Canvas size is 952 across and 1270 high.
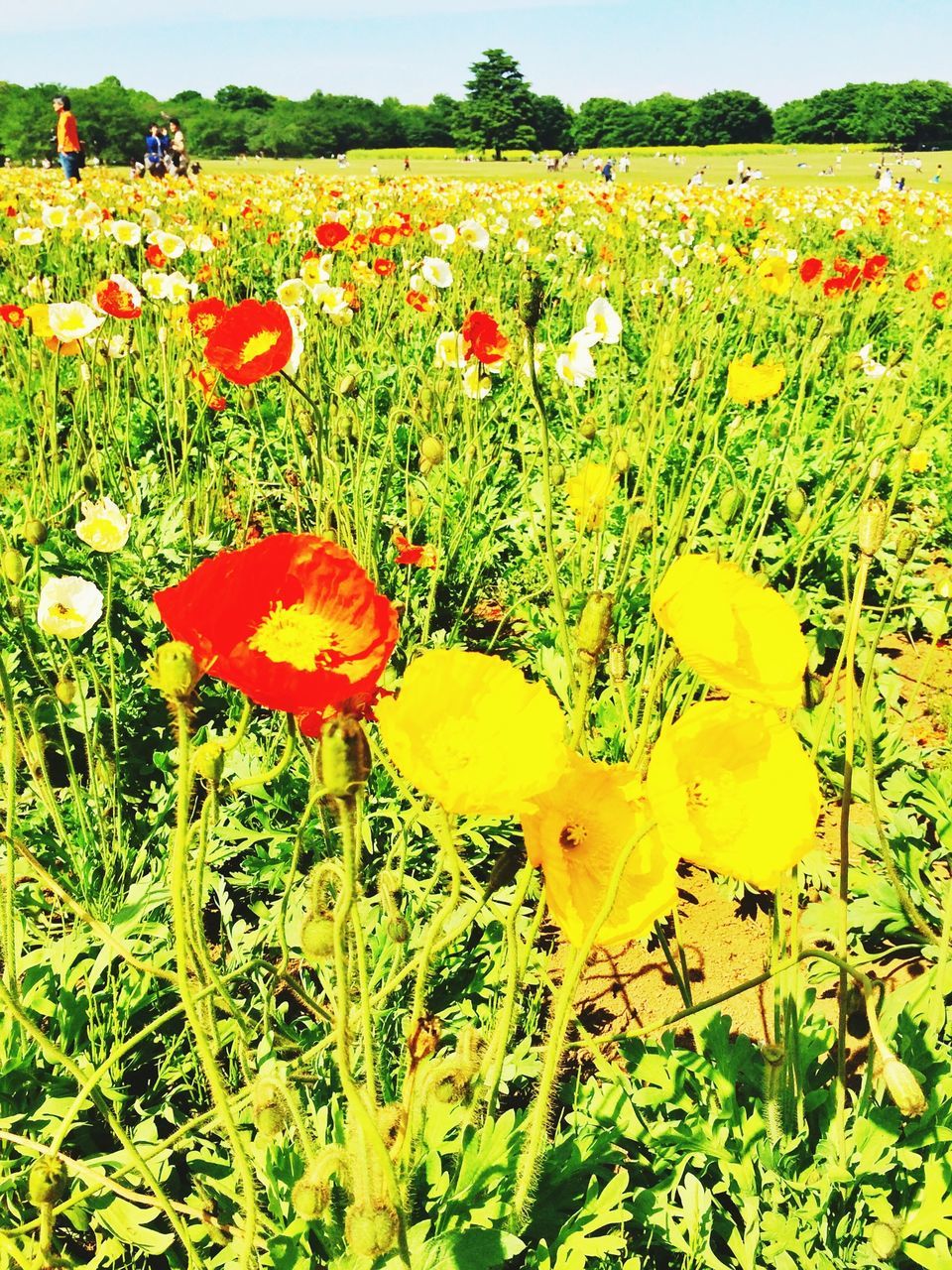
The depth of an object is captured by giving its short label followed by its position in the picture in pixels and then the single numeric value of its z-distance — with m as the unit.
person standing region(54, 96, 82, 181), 9.61
